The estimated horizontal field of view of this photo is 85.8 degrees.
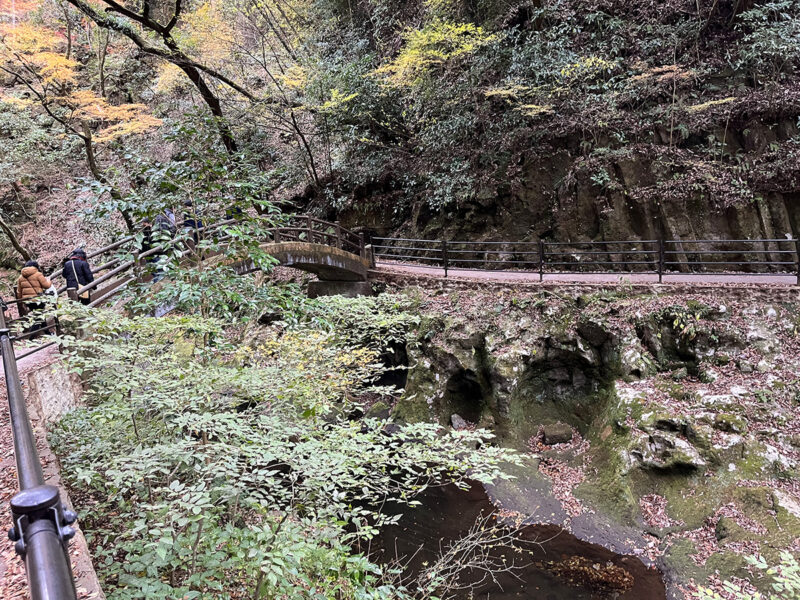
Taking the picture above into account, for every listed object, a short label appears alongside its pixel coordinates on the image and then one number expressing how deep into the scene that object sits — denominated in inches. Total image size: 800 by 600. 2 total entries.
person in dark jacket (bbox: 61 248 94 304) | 349.7
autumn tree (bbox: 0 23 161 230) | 552.4
